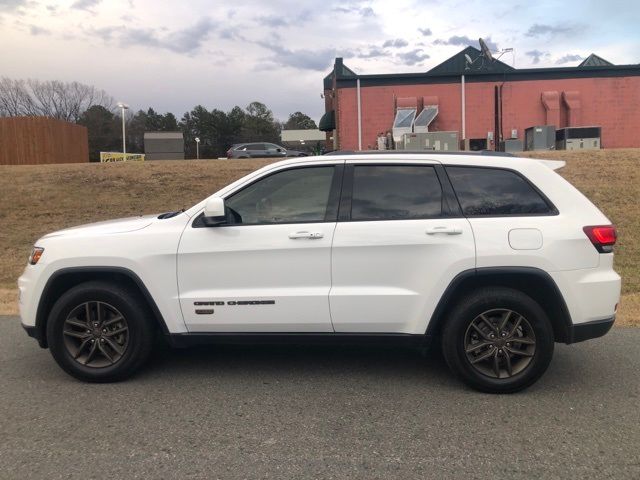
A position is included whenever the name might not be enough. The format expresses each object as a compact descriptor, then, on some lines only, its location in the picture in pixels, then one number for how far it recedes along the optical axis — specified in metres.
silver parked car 35.62
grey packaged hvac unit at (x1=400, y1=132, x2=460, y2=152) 21.70
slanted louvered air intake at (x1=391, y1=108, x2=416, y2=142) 28.59
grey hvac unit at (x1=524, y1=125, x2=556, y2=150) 23.92
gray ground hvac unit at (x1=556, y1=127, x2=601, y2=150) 23.50
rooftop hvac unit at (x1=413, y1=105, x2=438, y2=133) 28.79
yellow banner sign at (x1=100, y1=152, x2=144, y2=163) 47.23
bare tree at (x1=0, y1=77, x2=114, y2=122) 79.25
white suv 4.10
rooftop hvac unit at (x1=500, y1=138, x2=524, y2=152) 22.22
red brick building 30.22
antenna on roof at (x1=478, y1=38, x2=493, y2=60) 28.82
